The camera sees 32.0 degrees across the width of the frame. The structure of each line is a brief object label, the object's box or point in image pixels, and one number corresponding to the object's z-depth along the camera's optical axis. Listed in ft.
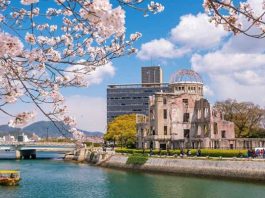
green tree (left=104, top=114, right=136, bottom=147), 333.83
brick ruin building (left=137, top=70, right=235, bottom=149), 259.80
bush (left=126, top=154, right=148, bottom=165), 217.01
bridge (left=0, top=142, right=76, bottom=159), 395.14
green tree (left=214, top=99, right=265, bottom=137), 286.46
